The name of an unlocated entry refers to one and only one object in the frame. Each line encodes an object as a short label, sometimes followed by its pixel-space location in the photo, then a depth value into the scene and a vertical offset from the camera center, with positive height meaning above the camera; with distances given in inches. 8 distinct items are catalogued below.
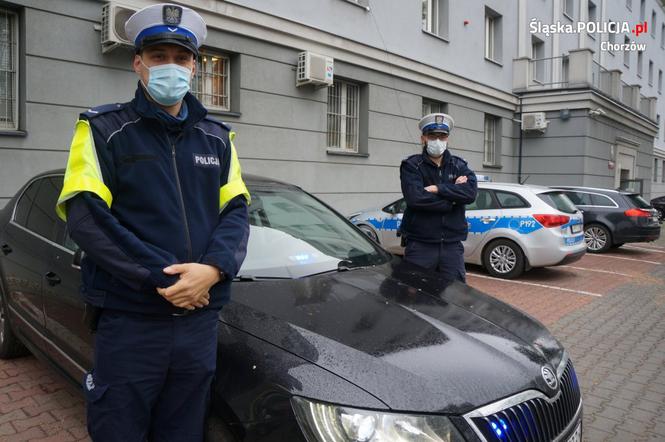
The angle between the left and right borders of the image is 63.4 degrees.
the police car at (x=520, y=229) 316.5 -15.8
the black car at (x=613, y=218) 453.7 -11.3
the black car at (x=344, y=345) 71.3 -23.5
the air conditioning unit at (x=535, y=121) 678.5 +103.6
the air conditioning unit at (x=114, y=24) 278.1 +89.2
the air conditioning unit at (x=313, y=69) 384.5 +93.9
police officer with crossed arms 164.7 +0.0
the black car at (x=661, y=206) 905.4 -0.8
